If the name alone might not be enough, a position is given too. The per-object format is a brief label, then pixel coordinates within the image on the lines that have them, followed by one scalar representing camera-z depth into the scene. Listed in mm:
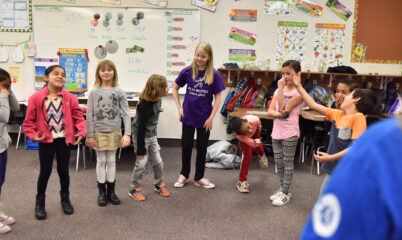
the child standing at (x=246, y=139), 2752
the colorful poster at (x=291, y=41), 4699
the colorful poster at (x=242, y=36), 4707
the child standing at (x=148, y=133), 2547
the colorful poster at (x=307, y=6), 4648
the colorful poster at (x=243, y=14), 4668
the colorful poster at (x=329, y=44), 4703
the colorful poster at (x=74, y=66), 4781
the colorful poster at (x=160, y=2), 4629
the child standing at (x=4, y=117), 2066
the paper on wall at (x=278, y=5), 4645
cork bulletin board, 4684
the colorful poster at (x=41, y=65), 4816
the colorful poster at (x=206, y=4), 4625
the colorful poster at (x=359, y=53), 4750
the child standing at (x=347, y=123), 1743
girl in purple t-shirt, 2867
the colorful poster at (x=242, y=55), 4754
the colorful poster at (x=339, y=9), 4652
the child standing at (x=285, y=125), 2525
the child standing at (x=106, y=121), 2471
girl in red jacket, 2189
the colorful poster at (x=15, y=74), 4855
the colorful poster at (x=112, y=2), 4672
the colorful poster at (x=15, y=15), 4695
